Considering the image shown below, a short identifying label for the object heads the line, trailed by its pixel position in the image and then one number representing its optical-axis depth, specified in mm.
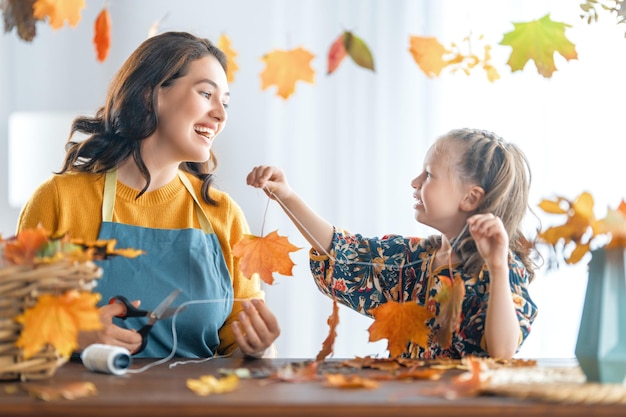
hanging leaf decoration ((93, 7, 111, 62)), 1751
